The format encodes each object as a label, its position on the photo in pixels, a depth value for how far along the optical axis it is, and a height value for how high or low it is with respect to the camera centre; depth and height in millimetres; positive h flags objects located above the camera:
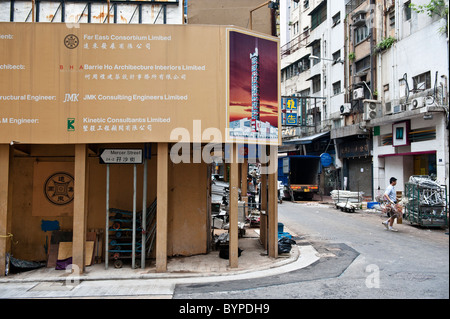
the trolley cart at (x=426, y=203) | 14844 -1016
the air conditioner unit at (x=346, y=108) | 29984 +5400
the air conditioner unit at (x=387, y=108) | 24031 +4388
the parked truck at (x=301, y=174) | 27781 +263
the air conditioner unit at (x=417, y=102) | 19703 +3888
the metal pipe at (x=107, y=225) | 8930 -1114
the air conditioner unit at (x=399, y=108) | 21938 +3992
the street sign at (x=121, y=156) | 9070 +507
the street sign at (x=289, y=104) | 22436 +4347
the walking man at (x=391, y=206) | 14023 -1040
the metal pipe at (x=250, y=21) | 10195 +4104
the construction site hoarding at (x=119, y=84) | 8578 +2112
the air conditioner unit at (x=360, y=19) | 27891 +11504
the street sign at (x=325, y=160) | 28412 +1320
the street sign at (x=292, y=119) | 21534 +3320
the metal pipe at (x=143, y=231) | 8969 -1250
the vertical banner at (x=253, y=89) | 8961 +2121
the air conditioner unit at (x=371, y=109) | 25688 +4557
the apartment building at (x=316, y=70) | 32906 +10670
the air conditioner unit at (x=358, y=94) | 27969 +6119
